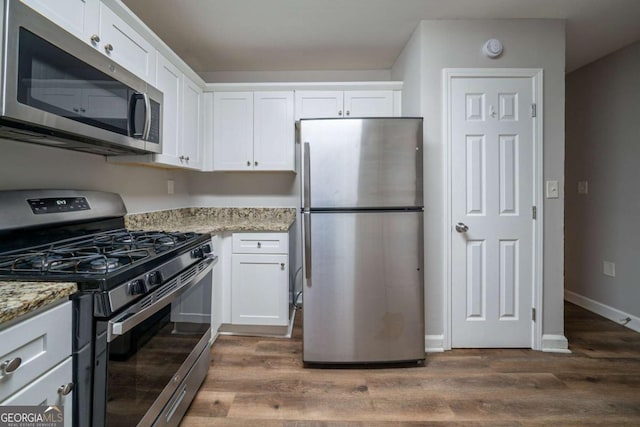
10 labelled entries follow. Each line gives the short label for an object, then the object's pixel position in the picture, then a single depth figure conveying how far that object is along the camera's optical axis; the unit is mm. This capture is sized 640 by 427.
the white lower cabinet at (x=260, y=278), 2279
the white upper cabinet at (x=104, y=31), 1114
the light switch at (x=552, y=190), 2125
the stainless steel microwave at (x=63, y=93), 875
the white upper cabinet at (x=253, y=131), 2588
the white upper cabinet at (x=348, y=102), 2586
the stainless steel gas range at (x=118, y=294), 867
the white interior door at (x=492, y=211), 2111
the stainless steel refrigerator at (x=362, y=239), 1879
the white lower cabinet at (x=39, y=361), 669
